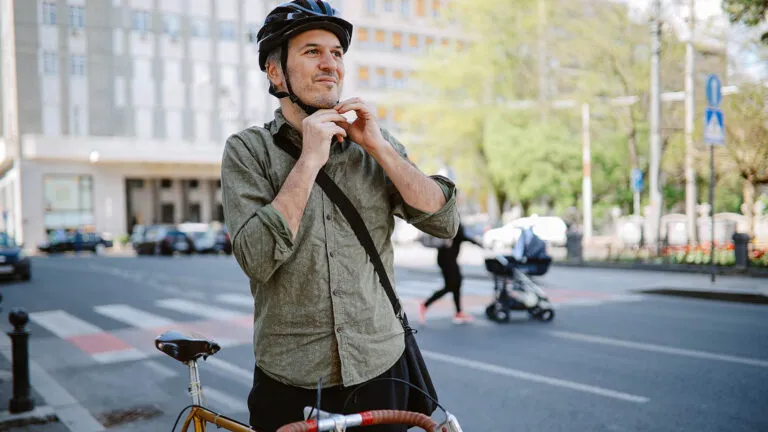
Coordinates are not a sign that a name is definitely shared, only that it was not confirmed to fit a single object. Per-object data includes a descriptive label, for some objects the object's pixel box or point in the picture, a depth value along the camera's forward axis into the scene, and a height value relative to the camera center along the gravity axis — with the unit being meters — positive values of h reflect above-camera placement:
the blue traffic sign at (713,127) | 13.13 +1.19
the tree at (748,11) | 13.32 +3.43
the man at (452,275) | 10.26 -1.13
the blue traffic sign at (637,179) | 25.27 +0.49
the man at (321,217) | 1.94 -0.05
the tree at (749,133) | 16.20 +1.33
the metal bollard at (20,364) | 5.73 -1.30
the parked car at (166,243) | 36.41 -2.16
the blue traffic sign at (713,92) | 13.55 +1.89
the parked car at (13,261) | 19.45 -1.57
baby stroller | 10.30 -1.17
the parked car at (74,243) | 43.47 -2.45
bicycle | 1.69 -0.54
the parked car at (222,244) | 36.94 -2.26
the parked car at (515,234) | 30.18 -1.70
